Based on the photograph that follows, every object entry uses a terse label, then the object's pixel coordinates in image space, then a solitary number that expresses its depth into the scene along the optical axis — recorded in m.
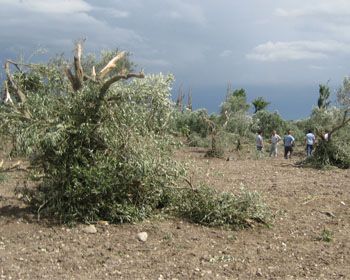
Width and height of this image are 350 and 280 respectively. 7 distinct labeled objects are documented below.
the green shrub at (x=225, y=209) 8.07
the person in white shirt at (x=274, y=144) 21.62
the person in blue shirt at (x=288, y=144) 21.02
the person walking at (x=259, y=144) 22.25
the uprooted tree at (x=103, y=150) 7.77
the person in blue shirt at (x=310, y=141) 21.03
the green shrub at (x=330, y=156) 16.82
